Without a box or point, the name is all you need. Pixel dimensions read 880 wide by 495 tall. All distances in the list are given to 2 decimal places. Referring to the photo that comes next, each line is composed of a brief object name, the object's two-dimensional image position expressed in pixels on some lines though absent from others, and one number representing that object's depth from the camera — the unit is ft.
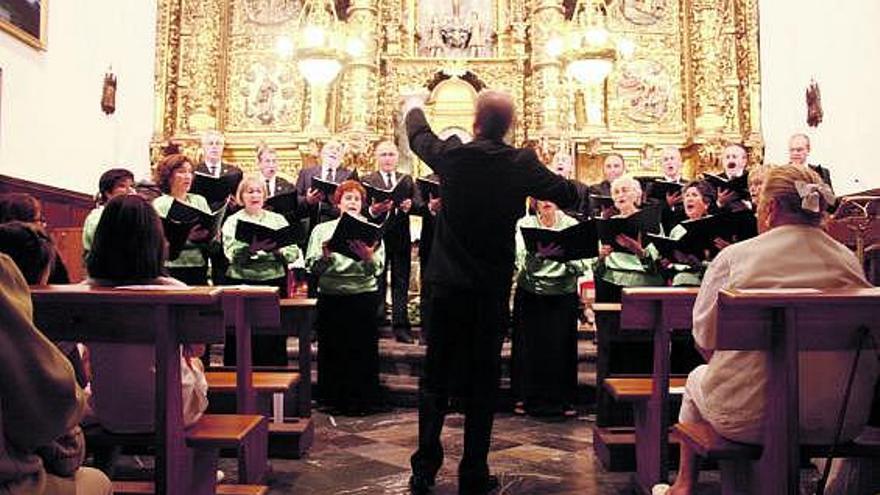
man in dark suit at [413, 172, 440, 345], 20.57
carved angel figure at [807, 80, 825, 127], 28.45
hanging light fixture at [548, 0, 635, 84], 26.86
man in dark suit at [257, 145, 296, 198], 21.91
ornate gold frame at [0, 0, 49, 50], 23.04
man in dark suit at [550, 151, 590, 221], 19.72
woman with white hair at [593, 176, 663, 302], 17.16
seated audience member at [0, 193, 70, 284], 12.28
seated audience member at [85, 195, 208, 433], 9.12
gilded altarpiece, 33.06
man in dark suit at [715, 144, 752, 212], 16.52
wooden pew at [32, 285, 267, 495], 8.20
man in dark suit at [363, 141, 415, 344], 21.66
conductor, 11.19
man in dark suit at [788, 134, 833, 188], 19.81
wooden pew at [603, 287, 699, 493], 10.69
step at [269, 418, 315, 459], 13.65
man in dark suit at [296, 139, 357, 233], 20.62
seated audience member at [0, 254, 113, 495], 5.44
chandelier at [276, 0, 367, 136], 31.99
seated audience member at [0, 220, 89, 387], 8.00
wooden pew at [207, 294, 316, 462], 11.26
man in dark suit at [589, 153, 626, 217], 21.36
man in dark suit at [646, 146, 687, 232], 18.60
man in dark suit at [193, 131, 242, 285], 17.89
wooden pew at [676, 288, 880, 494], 7.60
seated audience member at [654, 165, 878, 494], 8.45
